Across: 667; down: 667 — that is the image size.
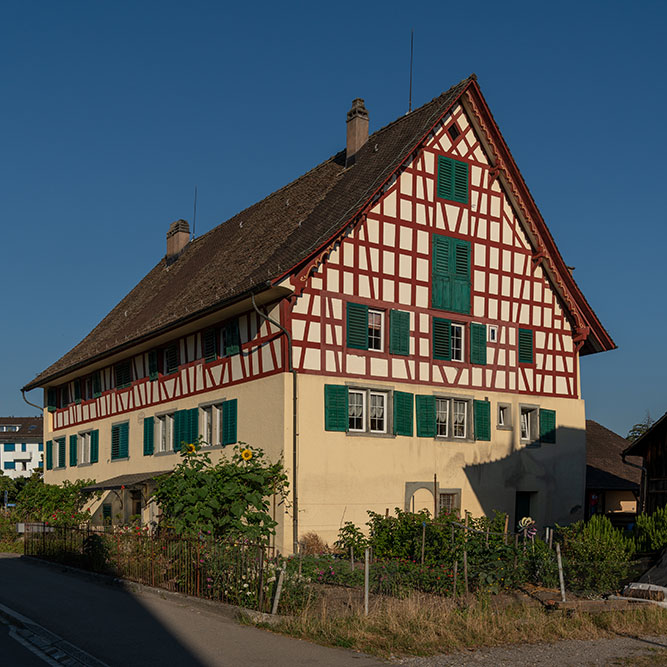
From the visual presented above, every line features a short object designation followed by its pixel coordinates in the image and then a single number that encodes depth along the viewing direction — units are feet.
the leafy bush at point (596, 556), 53.01
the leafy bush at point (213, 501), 57.57
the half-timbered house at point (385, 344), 73.87
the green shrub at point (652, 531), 58.03
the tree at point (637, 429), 270.46
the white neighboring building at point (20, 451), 377.71
